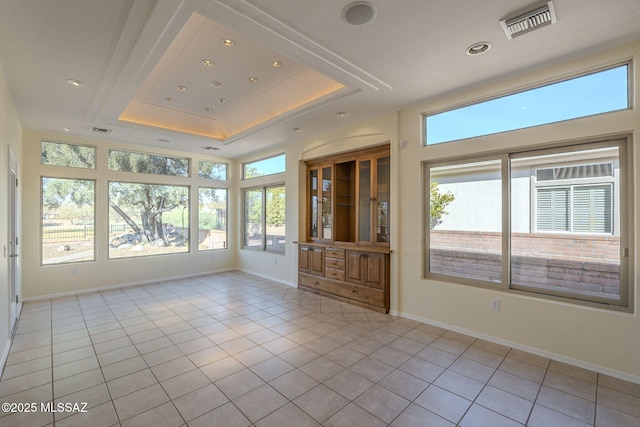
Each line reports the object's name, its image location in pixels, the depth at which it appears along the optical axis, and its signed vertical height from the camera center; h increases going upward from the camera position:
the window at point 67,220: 5.16 -0.12
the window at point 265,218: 6.41 -0.11
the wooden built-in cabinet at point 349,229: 4.46 -0.26
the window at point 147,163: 5.86 +1.07
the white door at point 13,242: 3.47 -0.36
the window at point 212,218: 7.03 -0.11
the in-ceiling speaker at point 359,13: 2.06 +1.47
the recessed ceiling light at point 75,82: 3.21 +1.46
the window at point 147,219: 5.89 -0.12
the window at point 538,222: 2.75 -0.09
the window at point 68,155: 5.16 +1.07
